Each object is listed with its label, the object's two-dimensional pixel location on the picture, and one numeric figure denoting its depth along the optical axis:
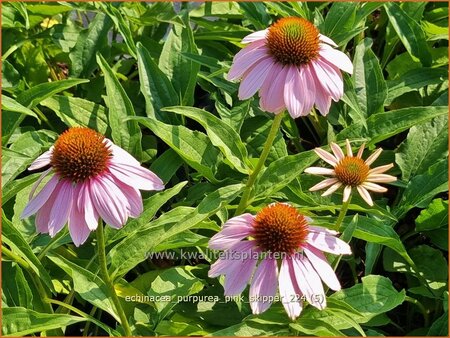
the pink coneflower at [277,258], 1.08
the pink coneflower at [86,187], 1.07
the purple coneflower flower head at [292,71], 1.20
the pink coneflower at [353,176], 1.20
